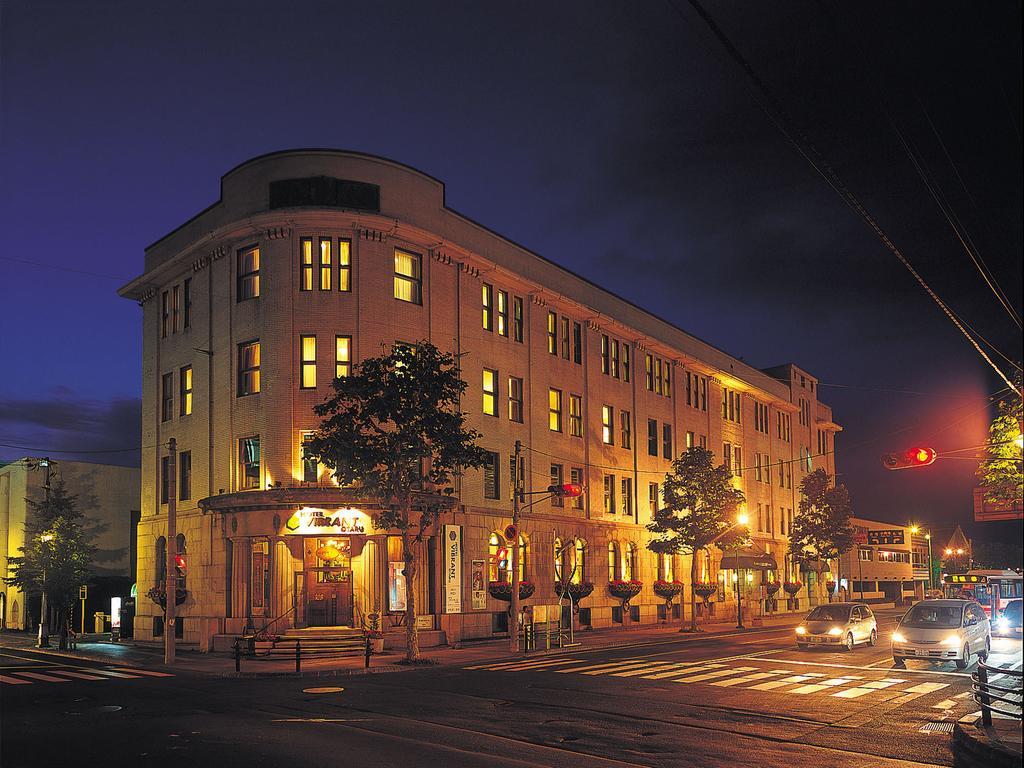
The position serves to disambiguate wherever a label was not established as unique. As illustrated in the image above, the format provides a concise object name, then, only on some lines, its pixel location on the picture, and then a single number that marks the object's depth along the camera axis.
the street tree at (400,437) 31.36
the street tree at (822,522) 73.88
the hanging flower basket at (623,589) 50.25
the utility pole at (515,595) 35.03
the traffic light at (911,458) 28.36
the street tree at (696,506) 51.25
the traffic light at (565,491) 39.75
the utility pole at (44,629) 41.78
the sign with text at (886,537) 79.44
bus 43.72
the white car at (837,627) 32.09
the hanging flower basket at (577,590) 45.76
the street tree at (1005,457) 20.08
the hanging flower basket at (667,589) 54.56
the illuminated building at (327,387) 36.53
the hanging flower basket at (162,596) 39.31
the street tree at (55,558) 45.11
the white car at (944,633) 25.89
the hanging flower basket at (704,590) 55.81
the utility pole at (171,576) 30.97
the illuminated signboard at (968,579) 43.59
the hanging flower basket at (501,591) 40.84
